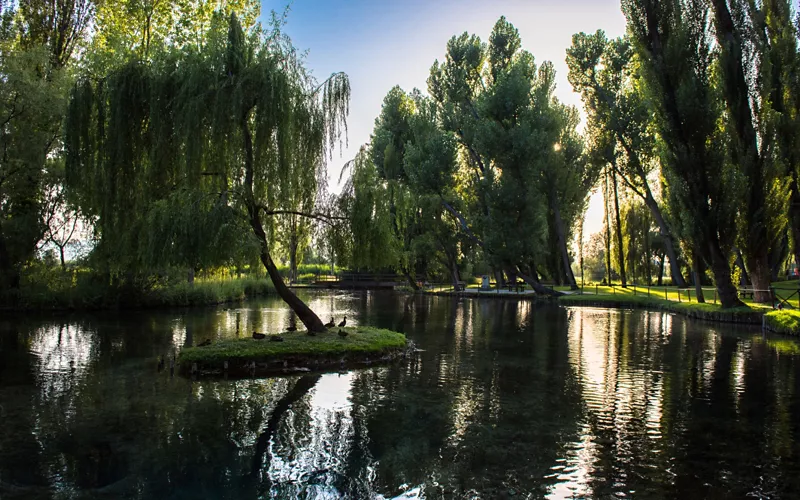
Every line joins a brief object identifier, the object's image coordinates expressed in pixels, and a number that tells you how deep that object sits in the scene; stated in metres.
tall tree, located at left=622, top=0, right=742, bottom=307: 23.11
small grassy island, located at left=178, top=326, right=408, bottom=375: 12.46
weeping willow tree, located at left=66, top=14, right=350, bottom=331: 12.37
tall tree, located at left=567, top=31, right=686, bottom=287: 34.62
